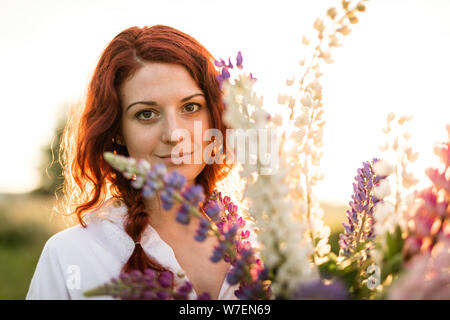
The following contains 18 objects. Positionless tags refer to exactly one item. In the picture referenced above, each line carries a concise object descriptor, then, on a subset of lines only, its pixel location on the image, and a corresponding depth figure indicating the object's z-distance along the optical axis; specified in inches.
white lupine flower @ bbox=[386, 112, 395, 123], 31.7
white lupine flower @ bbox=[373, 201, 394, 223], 30.1
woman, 55.6
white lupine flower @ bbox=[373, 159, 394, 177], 28.8
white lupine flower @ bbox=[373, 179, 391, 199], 30.0
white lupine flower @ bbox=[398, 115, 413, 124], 31.3
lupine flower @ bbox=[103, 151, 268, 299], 27.5
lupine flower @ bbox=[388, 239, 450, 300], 24.9
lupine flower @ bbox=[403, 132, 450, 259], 26.9
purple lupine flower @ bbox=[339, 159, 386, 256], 39.9
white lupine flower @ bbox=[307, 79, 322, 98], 34.4
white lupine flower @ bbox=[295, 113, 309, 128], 33.5
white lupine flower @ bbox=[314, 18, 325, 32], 33.4
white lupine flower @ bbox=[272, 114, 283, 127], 30.7
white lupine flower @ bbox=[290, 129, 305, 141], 32.4
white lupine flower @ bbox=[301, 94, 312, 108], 35.1
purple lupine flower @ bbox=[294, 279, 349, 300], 26.8
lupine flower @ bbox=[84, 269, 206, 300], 29.4
